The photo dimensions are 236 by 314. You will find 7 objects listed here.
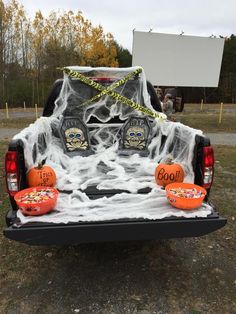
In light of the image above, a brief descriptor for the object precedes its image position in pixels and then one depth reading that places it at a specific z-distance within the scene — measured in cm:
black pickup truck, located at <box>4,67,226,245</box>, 190
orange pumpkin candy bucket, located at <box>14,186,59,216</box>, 195
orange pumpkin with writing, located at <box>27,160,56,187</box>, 235
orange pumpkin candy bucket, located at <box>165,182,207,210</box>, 203
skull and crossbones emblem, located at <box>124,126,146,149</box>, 350
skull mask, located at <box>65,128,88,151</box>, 344
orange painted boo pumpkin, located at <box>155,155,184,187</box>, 249
